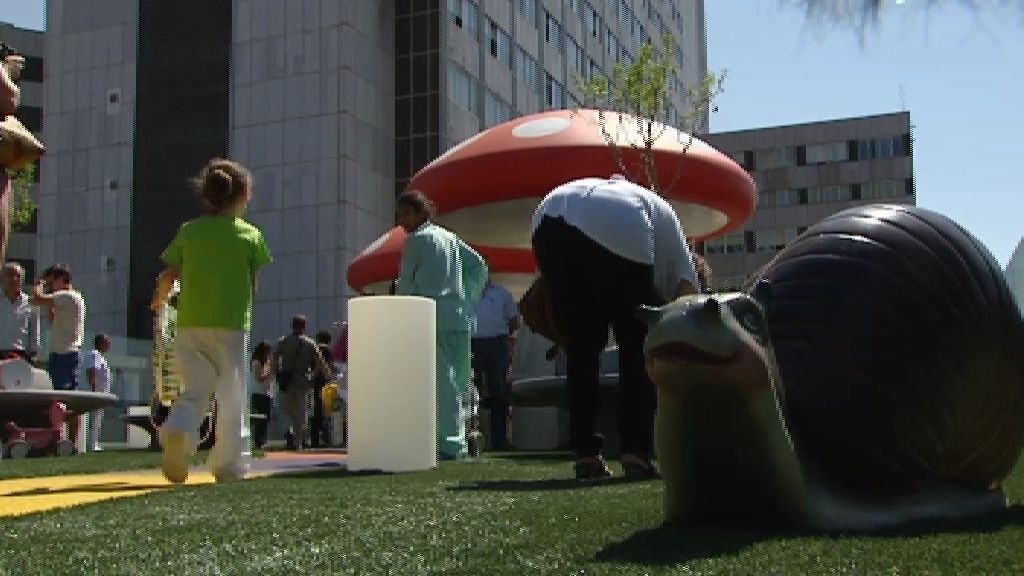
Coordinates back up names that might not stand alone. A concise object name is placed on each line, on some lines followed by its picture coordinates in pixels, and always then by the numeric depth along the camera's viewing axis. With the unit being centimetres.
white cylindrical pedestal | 662
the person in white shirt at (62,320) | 1086
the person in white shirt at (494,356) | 1077
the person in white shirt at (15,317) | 1071
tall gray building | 3594
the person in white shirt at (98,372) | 1427
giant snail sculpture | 282
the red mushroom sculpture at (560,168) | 1281
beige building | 7500
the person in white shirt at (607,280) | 496
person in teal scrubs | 755
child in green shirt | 565
